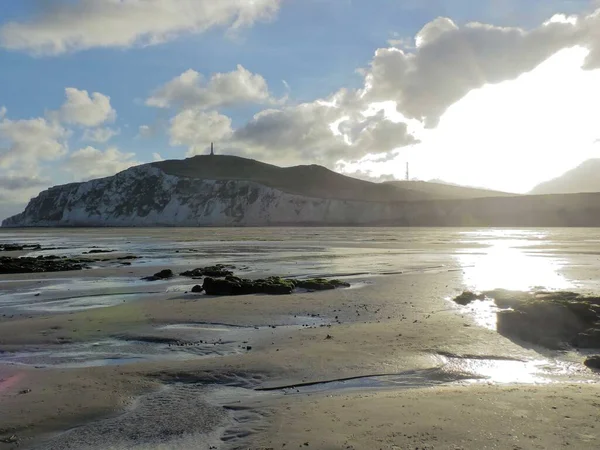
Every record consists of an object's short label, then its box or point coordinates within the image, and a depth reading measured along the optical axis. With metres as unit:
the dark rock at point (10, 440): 5.39
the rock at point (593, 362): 8.02
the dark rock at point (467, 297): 13.95
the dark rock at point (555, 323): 9.55
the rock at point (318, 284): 17.11
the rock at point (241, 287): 16.30
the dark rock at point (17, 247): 45.13
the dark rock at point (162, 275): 20.89
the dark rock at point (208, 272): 21.39
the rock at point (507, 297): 12.64
